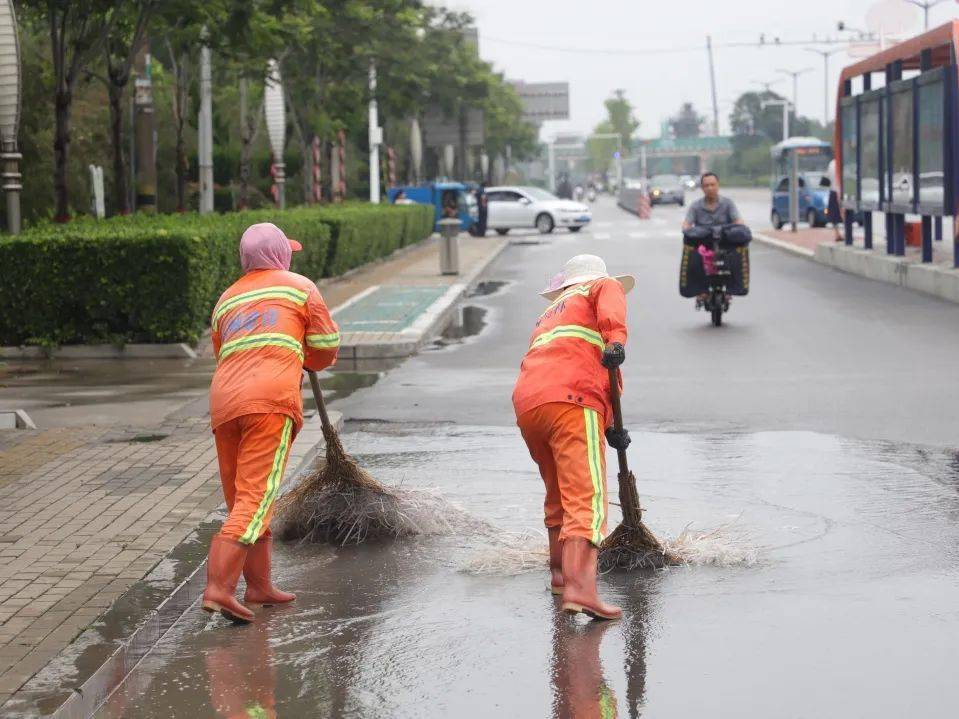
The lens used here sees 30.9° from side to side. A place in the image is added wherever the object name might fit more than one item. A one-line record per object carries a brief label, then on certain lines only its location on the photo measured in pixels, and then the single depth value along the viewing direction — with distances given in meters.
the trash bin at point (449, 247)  28.98
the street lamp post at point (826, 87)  112.94
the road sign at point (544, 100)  119.00
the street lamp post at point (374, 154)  46.28
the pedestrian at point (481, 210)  50.67
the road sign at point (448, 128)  61.41
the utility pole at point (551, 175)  160.23
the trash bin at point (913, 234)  29.50
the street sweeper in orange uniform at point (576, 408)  6.30
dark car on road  94.69
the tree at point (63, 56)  19.28
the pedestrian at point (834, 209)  33.69
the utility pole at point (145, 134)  21.84
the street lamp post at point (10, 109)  16.59
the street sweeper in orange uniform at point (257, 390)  6.37
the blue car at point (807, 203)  51.06
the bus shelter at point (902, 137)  22.34
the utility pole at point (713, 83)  189.75
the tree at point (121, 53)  19.88
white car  53.25
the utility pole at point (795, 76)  121.61
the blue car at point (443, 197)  52.81
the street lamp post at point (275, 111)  30.92
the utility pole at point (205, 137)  26.33
